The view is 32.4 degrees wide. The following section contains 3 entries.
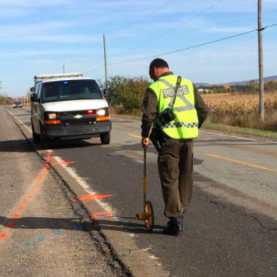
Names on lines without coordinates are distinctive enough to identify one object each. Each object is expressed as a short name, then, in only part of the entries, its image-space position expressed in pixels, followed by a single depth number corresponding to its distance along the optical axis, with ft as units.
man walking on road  16.48
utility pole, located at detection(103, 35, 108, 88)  160.72
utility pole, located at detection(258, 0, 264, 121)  76.74
